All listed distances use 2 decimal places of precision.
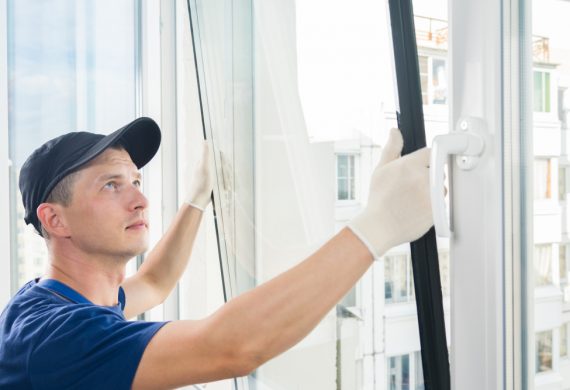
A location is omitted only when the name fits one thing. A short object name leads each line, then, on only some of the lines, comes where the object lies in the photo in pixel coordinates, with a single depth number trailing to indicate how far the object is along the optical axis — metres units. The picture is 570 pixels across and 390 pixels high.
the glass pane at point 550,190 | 0.77
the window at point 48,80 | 2.11
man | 0.91
